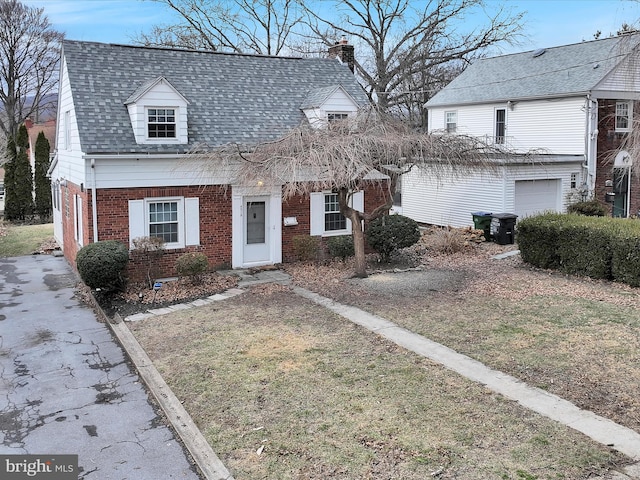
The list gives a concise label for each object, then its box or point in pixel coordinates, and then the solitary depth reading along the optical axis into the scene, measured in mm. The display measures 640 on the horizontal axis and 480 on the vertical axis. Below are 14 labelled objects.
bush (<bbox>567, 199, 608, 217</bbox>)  21609
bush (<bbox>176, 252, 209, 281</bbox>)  13773
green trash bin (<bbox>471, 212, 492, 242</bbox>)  20562
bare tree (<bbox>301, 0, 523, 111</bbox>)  35500
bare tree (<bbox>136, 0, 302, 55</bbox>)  34438
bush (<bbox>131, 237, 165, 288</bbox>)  13984
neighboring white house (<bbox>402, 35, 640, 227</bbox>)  21656
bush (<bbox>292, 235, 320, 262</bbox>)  16266
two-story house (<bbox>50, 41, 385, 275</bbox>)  14211
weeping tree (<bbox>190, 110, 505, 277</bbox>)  12008
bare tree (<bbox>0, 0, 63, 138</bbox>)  39125
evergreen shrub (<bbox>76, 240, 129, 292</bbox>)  12766
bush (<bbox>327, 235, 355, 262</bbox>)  16609
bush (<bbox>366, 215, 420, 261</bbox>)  16284
